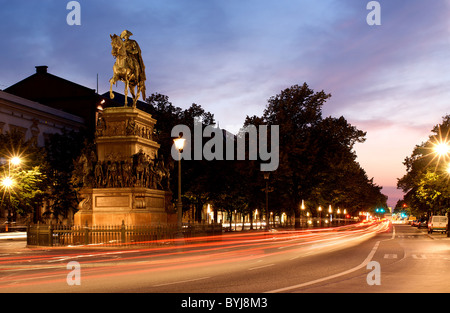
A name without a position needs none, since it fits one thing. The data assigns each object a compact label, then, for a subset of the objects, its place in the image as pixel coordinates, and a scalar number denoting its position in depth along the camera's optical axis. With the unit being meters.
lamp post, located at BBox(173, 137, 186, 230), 30.35
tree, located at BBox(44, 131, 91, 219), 59.06
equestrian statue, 34.47
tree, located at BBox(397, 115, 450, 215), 51.75
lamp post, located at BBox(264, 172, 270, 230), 50.72
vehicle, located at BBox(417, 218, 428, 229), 91.81
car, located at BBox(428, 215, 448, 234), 64.69
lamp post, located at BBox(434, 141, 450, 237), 33.88
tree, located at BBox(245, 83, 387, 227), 62.25
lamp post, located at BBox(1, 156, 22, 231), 35.92
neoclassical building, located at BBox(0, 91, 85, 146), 66.75
